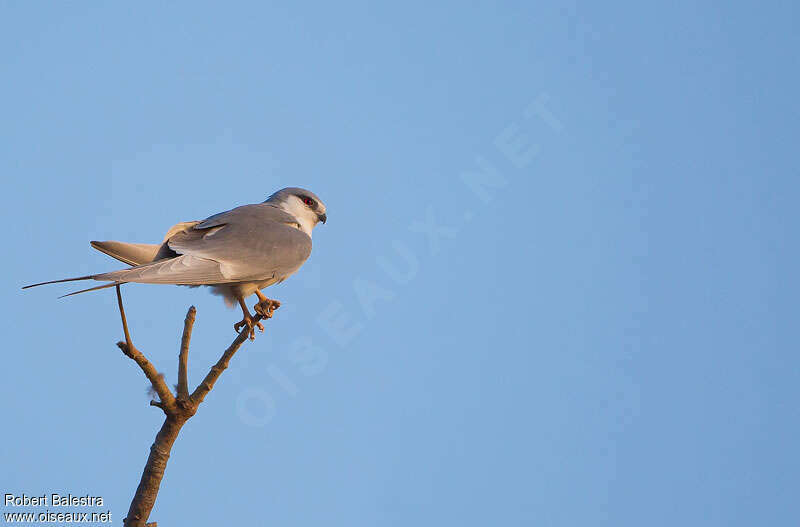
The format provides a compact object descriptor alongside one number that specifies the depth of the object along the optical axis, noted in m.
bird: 12.30
